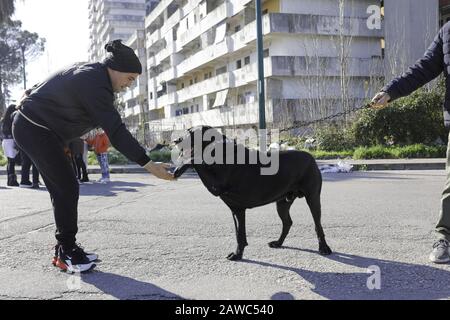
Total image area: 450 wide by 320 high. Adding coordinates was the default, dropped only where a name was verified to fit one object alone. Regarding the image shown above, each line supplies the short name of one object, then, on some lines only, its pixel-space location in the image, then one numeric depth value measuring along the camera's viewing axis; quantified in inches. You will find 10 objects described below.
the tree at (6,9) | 904.2
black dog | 151.7
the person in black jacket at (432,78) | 156.7
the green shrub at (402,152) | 619.5
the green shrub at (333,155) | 669.9
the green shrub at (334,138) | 719.1
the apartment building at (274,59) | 981.8
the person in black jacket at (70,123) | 142.4
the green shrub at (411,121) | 668.7
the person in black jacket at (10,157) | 430.9
